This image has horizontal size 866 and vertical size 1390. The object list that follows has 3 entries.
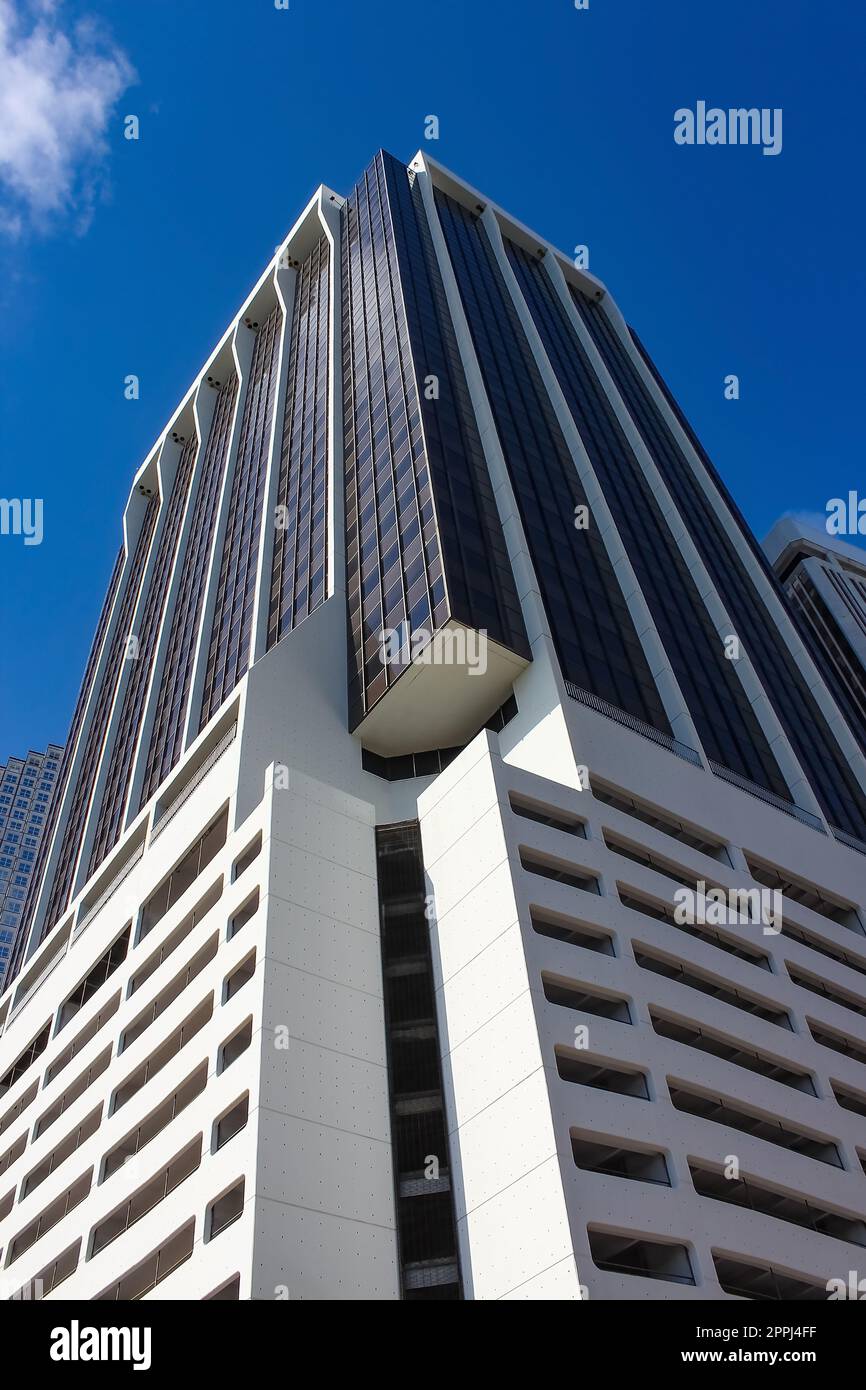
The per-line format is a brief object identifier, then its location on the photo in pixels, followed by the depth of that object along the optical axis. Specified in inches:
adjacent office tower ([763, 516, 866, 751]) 3408.0
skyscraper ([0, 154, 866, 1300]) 1095.6
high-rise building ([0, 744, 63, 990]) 4525.1
